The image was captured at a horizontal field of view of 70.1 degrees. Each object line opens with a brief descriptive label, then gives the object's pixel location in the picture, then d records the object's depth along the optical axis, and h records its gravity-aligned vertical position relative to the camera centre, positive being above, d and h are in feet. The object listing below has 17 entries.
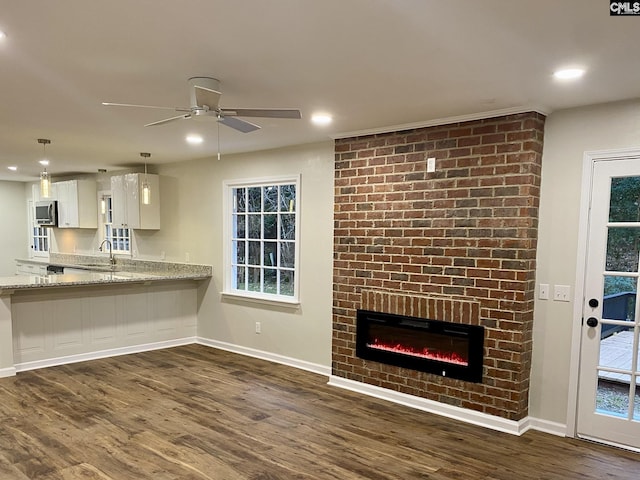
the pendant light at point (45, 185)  14.34 +0.74
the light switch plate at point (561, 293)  11.01 -1.85
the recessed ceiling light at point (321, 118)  11.83 +2.52
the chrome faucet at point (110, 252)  23.80 -2.24
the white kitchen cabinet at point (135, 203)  20.68 +0.32
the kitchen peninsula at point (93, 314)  15.26 -3.93
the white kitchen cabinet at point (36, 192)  28.35 +0.99
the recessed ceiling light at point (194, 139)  14.76 +2.40
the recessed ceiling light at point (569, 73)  8.29 +2.66
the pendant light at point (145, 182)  17.46 +1.26
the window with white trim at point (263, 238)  16.94 -1.04
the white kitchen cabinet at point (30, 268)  27.20 -3.72
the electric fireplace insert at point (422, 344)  11.82 -3.63
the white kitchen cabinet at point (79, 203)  24.75 +0.33
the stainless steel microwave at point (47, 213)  26.13 -0.28
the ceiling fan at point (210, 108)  8.36 +1.93
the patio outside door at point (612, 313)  10.32 -2.22
